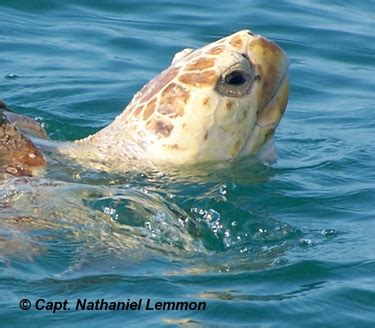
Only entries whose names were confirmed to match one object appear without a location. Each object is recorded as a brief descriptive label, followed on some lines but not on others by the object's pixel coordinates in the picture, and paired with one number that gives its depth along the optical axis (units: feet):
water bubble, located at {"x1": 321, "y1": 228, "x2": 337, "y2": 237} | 38.64
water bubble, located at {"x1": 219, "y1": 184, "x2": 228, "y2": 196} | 40.78
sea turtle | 41.42
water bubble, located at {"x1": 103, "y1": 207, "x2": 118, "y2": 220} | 37.01
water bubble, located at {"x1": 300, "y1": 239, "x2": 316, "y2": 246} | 37.17
